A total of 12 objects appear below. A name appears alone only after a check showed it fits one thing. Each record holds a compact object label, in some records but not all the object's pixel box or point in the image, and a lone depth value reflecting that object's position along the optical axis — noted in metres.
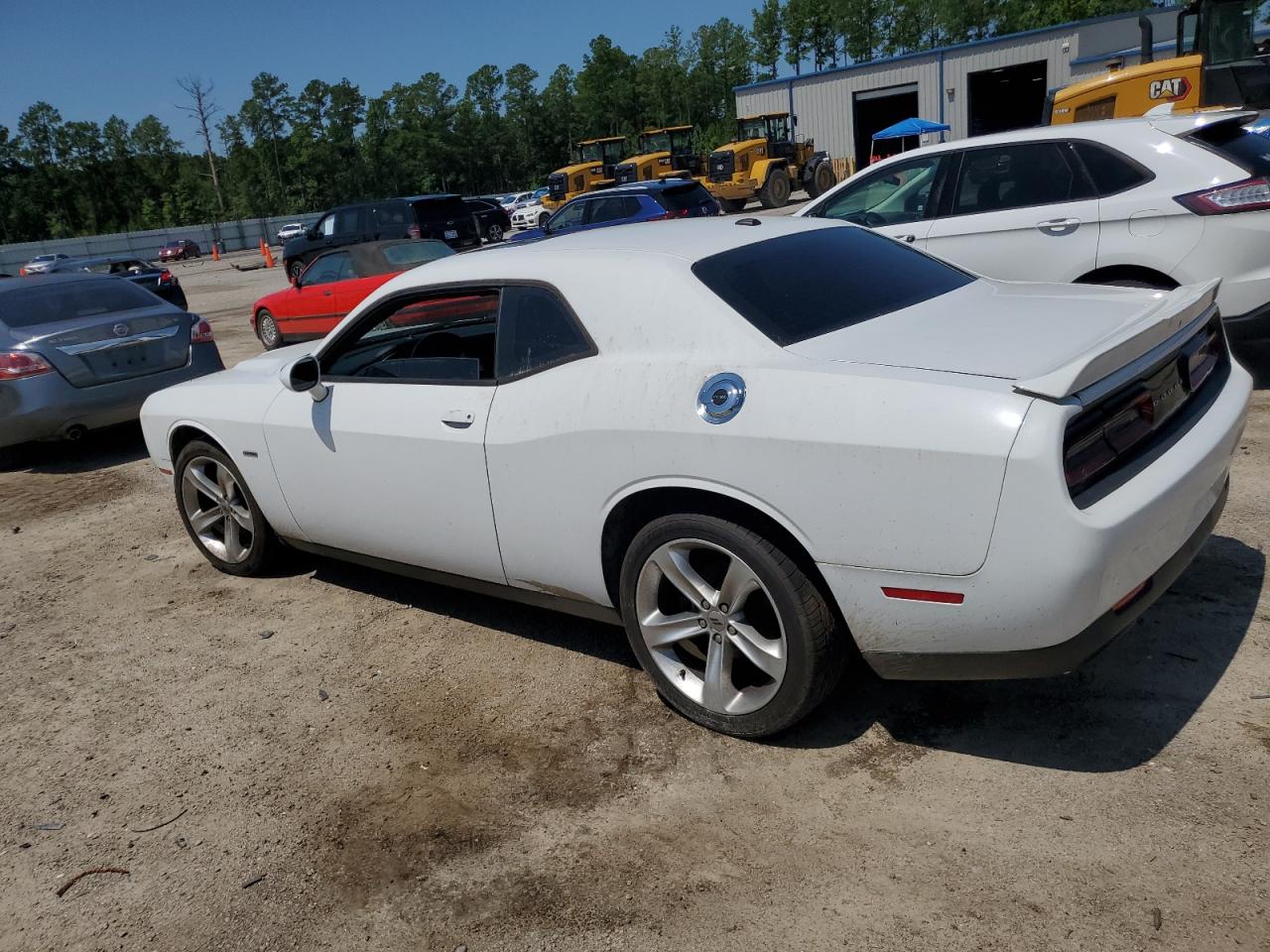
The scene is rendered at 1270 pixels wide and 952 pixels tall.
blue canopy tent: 34.34
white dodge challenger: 2.56
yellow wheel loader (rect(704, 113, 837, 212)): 31.42
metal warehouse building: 38.78
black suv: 23.46
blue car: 18.94
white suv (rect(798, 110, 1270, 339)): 5.73
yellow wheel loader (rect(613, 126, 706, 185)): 34.34
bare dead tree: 84.00
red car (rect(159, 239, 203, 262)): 58.81
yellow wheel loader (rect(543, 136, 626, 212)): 36.69
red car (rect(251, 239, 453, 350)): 12.19
